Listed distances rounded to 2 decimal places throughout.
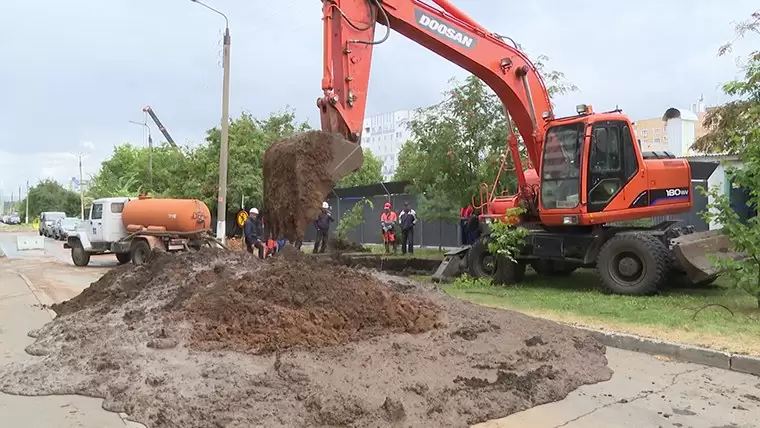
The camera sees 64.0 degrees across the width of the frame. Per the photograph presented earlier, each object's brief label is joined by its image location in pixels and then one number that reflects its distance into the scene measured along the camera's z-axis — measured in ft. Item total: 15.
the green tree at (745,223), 28.91
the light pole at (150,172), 145.73
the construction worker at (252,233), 55.21
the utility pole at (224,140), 64.54
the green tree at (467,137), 55.01
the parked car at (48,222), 161.58
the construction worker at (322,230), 66.80
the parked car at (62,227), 133.39
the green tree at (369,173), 158.19
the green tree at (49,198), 314.26
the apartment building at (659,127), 110.74
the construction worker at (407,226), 63.31
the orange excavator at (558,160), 32.22
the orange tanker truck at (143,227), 61.46
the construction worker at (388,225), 69.61
